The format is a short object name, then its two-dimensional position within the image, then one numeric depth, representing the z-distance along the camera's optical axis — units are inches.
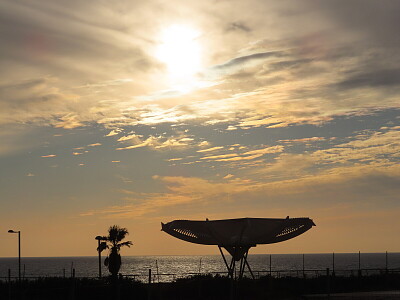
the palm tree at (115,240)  2440.9
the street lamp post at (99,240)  2486.6
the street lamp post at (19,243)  2544.5
